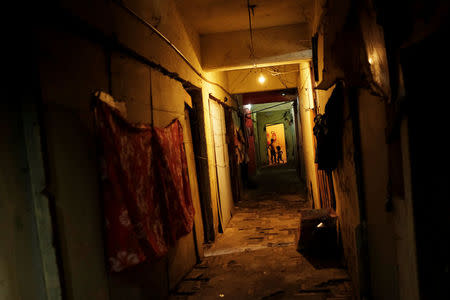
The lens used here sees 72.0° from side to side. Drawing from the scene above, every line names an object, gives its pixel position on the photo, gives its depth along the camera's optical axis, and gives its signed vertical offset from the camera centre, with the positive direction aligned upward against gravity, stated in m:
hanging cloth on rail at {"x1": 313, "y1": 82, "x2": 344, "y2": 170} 4.19 +0.16
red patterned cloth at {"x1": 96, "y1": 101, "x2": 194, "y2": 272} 3.15 -0.36
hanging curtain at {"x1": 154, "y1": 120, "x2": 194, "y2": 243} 4.51 -0.34
